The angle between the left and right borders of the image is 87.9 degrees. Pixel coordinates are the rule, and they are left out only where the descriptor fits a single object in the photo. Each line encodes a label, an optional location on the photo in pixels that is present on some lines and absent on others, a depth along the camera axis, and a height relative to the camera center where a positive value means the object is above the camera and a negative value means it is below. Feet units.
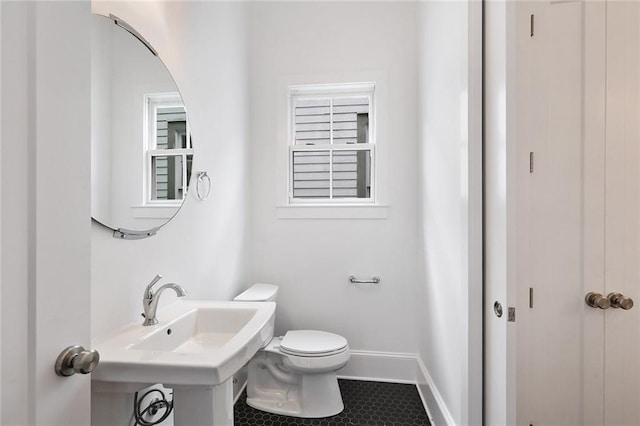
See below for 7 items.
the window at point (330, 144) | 8.33 +1.71
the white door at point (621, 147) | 3.43 +0.68
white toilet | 6.13 -3.23
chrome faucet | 4.05 -1.12
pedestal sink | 2.98 -1.48
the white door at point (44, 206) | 1.76 +0.02
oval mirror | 3.60 +0.96
